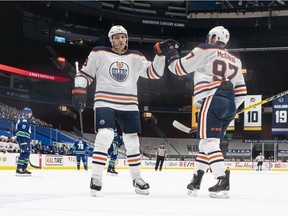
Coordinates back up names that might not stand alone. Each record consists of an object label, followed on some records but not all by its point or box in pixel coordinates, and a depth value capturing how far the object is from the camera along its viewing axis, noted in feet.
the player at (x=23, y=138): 32.76
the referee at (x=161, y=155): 63.00
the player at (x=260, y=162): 78.79
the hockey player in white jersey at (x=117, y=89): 15.38
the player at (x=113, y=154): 37.22
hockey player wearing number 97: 14.98
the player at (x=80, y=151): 56.24
